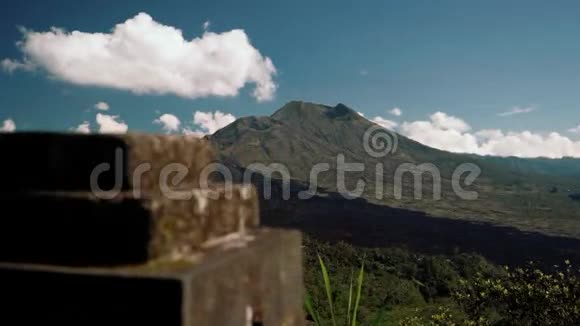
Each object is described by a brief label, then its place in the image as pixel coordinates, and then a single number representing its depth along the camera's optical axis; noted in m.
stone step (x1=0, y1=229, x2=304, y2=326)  1.53
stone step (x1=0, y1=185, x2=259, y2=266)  1.68
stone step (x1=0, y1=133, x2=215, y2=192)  1.79
